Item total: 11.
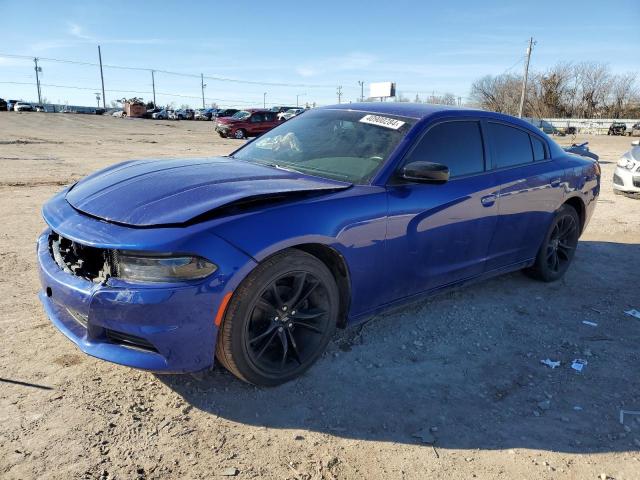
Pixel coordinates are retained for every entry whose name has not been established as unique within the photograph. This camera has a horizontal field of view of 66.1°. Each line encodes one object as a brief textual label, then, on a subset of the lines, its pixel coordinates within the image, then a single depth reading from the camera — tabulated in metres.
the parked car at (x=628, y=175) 10.05
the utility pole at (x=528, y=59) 54.09
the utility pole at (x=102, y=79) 79.88
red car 28.67
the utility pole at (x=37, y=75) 87.06
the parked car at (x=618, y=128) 57.91
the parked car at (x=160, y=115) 59.32
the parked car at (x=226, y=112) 57.14
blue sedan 2.42
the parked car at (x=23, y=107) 55.12
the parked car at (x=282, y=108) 48.30
